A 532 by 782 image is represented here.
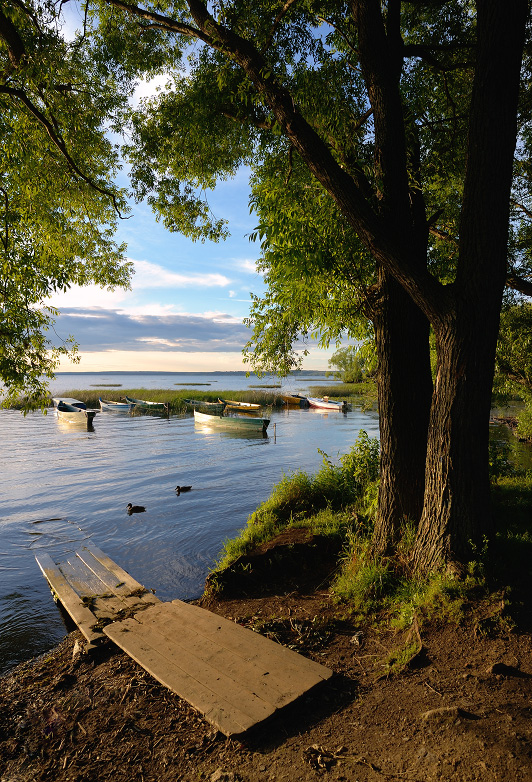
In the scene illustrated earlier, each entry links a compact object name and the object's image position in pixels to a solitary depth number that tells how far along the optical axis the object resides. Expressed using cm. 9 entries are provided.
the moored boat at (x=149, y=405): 4641
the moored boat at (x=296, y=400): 5566
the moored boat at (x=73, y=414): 3569
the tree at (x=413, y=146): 483
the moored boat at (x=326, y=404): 5000
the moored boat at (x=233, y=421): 3284
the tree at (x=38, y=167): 674
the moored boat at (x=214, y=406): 4053
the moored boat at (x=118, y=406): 4791
